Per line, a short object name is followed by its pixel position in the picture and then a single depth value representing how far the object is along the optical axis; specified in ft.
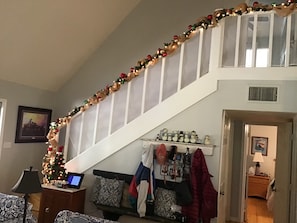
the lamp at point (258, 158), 27.20
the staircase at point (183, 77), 12.41
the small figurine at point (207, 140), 12.50
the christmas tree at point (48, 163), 14.57
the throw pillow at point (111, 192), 13.32
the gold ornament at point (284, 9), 11.93
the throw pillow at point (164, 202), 12.34
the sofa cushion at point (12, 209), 11.00
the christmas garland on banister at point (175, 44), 12.13
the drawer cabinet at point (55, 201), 13.52
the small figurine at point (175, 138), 12.96
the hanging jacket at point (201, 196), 11.90
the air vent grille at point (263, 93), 12.04
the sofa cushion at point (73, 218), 8.73
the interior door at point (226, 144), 14.71
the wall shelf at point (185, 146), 12.47
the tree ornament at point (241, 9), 12.55
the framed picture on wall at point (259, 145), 28.29
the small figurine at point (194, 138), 12.70
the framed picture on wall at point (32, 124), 17.83
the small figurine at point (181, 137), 12.89
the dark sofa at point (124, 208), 12.38
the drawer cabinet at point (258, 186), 26.43
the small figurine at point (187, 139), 12.82
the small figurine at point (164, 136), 13.16
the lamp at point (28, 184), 8.55
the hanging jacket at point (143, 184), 12.58
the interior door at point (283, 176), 14.76
